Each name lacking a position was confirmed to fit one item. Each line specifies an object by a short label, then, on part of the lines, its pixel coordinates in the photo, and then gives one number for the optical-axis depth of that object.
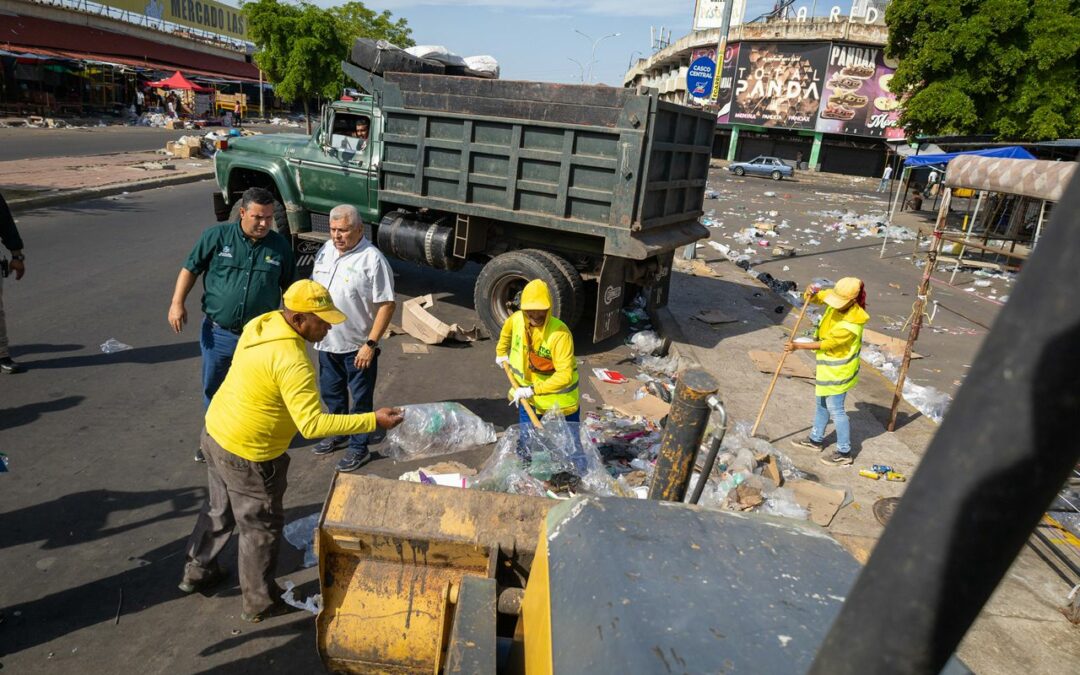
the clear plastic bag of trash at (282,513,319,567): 3.45
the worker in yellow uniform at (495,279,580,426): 3.86
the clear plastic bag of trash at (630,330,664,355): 7.04
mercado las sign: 33.50
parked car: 31.11
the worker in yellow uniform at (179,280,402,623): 2.69
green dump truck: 5.99
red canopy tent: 28.34
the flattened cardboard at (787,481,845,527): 4.15
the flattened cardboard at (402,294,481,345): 6.61
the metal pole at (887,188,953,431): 5.33
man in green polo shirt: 3.76
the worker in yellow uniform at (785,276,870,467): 4.75
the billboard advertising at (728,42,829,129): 35.53
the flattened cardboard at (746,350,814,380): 6.66
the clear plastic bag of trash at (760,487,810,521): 4.07
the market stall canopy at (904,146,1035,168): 14.31
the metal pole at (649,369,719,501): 2.19
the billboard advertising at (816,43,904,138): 34.25
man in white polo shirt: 4.19
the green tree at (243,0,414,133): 21.08
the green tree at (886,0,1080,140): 15.95
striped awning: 8.16
